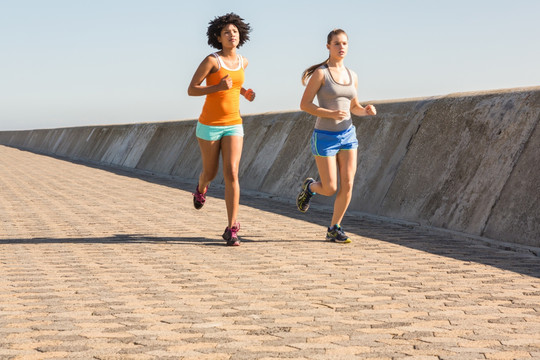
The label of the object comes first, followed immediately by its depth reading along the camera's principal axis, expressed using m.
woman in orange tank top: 7.66
